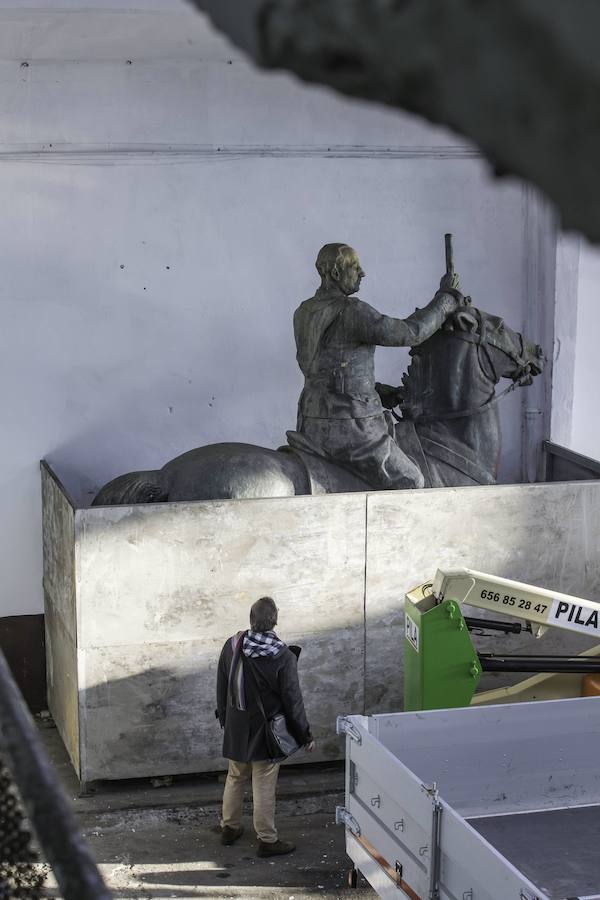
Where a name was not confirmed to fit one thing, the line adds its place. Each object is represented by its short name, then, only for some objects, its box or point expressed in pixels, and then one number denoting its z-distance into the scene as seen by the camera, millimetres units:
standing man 11531
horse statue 14195
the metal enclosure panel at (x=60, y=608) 13570
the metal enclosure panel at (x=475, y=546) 13906
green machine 12180
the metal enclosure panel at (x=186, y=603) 13078
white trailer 9523
